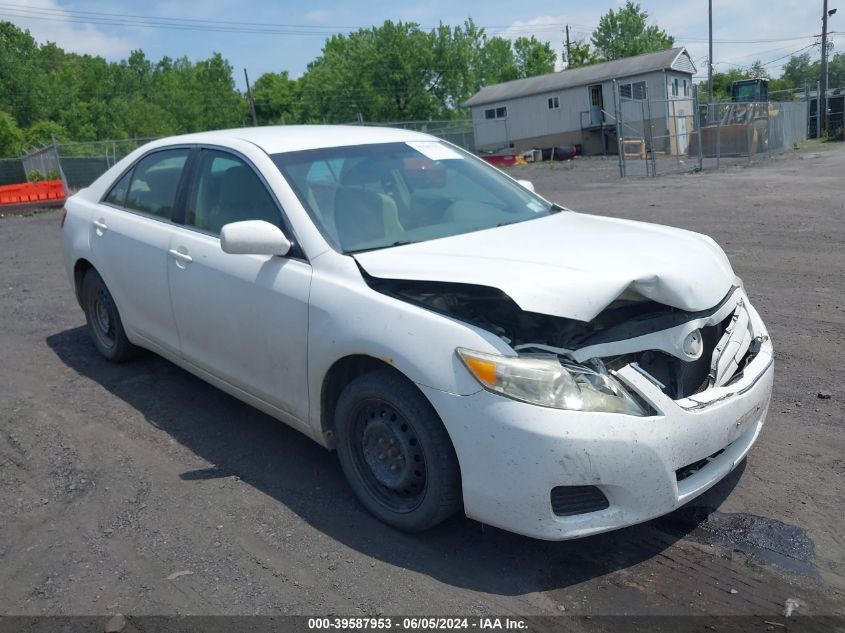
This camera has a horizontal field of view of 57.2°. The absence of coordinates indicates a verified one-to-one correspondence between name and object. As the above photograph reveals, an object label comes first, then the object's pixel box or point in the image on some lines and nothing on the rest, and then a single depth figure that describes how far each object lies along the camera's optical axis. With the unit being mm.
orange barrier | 23562
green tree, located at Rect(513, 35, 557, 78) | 84250
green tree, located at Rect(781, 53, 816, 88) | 102131
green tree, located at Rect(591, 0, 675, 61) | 76438
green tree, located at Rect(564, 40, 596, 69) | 77125
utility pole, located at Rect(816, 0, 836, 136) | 42281
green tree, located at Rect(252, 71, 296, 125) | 81688
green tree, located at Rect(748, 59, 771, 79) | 92500
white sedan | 2922
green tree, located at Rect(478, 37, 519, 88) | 81250
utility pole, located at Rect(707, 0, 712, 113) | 40562
